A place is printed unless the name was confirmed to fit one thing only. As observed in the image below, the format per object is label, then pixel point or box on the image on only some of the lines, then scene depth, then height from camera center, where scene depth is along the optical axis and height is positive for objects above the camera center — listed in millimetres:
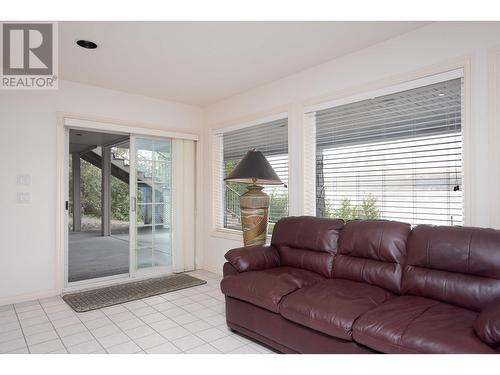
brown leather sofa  1598 -681
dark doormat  3338 -1178
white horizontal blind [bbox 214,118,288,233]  3803 +429
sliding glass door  4352 -174
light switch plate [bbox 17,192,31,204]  3434 -40
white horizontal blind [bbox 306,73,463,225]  2494 +309
